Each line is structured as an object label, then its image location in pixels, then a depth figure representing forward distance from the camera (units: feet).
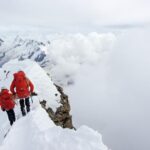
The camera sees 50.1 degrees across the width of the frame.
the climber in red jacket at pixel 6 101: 32.03
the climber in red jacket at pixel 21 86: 33.49
